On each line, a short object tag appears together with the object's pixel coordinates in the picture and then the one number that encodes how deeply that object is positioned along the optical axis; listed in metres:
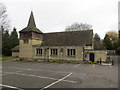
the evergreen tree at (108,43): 52.78
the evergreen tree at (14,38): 43.59
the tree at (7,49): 39.96
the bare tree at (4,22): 25.48
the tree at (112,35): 55.29
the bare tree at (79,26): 42.22
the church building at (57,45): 21.33
